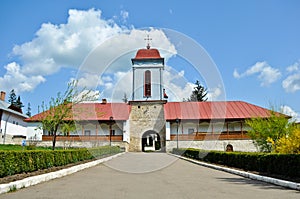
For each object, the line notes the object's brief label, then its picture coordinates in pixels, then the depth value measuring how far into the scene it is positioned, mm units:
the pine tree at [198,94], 67750
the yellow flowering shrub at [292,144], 10477
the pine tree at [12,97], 91600
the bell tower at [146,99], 37938
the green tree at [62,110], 19406
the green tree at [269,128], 21875
